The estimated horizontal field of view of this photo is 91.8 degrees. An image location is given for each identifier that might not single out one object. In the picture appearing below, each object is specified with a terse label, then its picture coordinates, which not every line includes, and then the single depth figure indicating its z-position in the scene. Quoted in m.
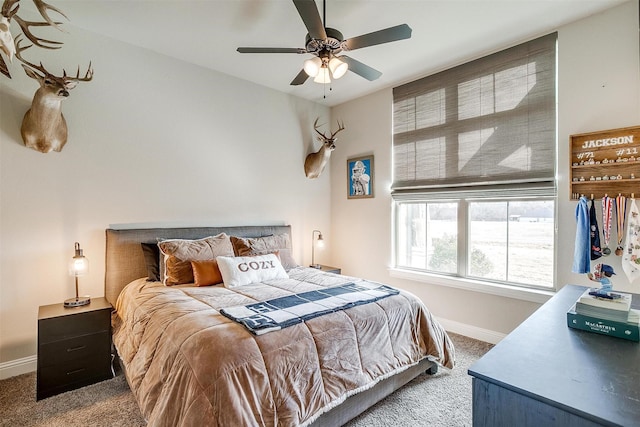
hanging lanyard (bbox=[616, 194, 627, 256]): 2.41
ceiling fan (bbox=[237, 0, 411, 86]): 1.94
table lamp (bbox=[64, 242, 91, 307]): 2.53
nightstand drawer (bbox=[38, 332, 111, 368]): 2.25
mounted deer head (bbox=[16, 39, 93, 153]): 2.34
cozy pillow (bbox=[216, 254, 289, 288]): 2.74
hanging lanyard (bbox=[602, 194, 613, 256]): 2.45
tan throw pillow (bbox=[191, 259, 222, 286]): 2.74
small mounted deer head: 4.21
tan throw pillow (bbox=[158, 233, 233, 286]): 2.77
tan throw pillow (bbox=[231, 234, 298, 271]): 3.34
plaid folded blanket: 1.78
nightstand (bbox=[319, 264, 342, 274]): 4.11
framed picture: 4.29
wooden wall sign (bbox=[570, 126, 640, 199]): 2.40
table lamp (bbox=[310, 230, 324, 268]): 4.63
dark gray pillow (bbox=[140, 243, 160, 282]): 2.90
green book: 1.22
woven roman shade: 2.86
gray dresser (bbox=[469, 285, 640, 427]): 0.84
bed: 1.48
